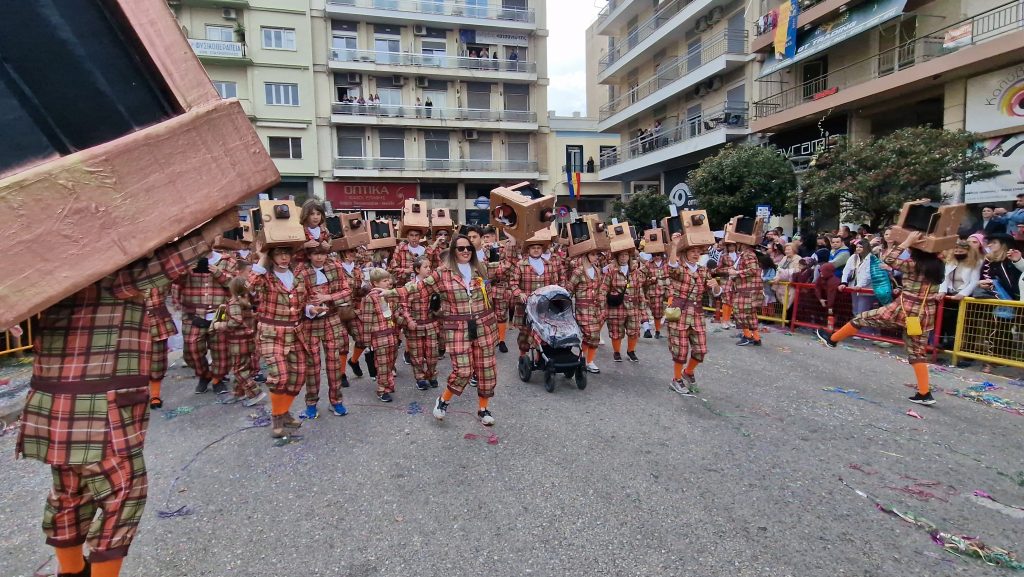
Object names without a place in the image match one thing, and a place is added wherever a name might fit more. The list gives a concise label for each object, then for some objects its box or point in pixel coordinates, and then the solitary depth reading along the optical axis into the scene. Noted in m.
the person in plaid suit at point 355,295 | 6.13
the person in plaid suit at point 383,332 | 6.11
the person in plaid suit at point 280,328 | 4.72
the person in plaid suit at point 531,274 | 7.36
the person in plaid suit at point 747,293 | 8.95
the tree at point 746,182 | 14.90
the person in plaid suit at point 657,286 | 8.93
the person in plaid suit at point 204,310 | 6.07
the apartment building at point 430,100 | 30.70
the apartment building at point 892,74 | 12.59
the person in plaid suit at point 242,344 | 5.74
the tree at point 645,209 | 21.72
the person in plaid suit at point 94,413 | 2.40
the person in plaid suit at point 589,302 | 7.25
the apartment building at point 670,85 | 21.50
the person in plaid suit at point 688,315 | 5.98
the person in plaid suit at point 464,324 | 5.07
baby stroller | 6.35
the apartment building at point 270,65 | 28.09
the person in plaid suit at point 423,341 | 6.42
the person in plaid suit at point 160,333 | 5.07
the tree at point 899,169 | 10.34
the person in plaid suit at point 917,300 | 5.49
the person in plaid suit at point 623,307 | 7.64
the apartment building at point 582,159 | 36.19
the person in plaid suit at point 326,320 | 5.13
